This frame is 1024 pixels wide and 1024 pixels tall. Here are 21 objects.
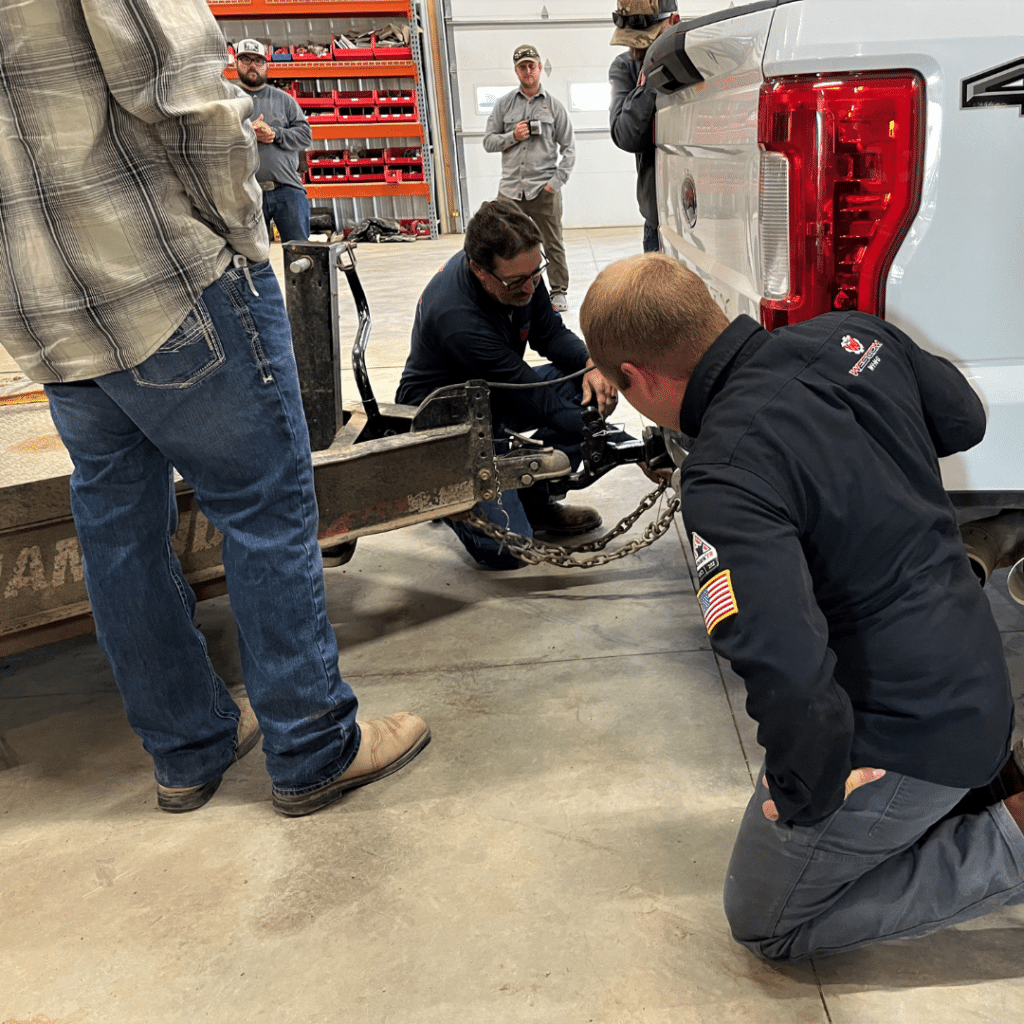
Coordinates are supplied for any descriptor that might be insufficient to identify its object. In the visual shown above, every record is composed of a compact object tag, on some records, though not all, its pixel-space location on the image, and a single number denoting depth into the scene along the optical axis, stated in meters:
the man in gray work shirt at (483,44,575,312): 7.73
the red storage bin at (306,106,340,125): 13.40
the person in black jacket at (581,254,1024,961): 1.25
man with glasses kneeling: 3.10
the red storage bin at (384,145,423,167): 13.84
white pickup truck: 1.53
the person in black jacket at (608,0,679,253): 3.87
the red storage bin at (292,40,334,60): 13.30
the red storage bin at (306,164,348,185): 13.98
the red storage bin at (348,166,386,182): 13.94
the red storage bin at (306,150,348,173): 13.92
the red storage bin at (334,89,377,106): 13.43
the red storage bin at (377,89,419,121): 13.46
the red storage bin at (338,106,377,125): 13.43
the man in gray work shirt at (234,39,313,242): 7.64
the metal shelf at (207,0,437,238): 13.18
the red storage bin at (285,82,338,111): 13.37
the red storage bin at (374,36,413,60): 13.26
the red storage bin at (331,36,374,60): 13.30
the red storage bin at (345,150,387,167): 13.88
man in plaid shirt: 1.60
